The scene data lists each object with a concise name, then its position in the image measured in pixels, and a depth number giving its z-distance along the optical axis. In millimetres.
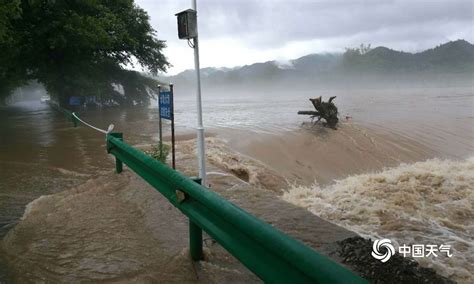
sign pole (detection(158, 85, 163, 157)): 6906
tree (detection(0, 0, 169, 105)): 17516
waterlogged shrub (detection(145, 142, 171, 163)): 6914
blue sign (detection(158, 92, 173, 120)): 5617
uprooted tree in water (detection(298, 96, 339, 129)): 15430
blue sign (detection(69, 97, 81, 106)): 21016
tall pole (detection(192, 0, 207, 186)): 4871
